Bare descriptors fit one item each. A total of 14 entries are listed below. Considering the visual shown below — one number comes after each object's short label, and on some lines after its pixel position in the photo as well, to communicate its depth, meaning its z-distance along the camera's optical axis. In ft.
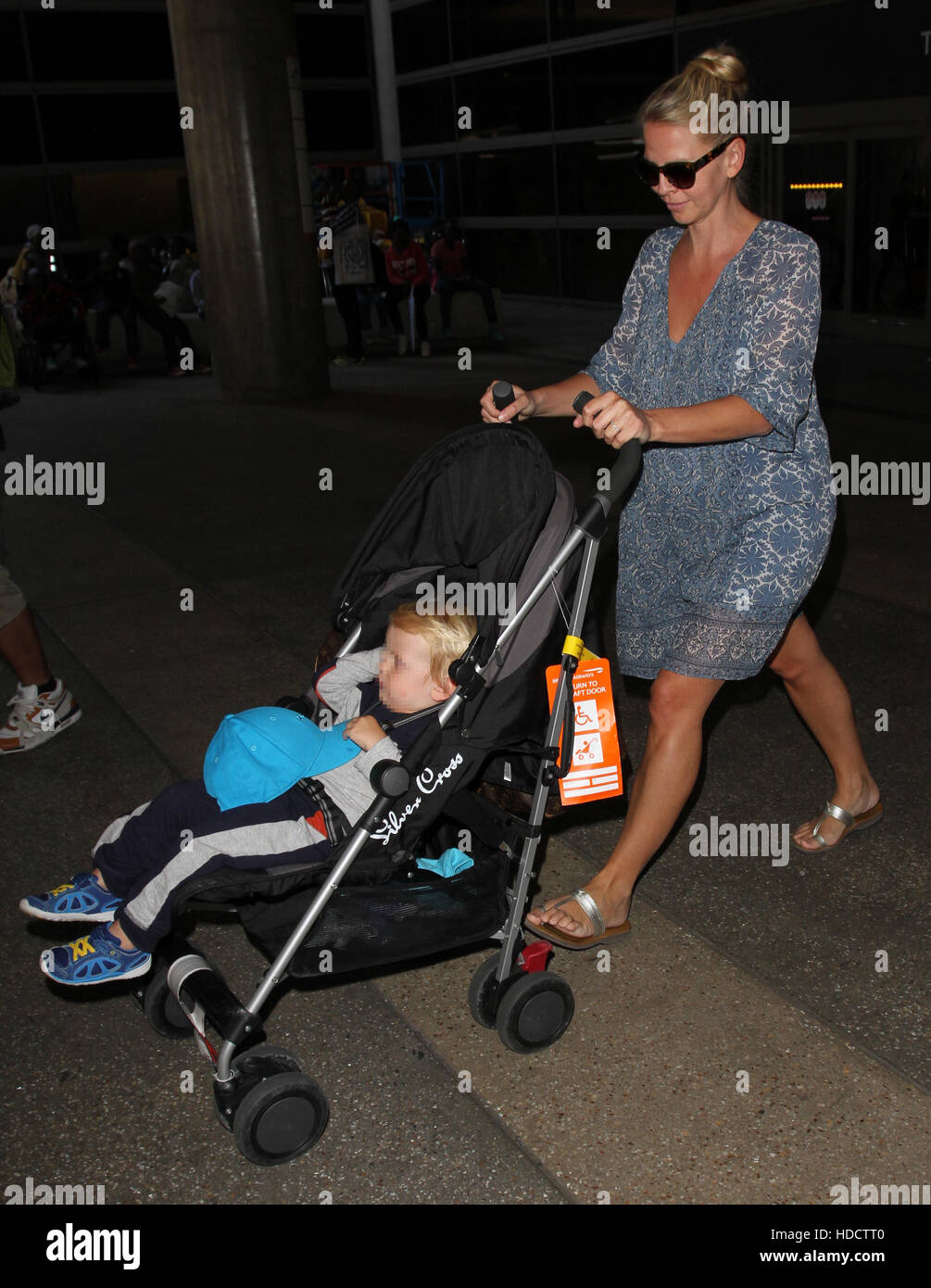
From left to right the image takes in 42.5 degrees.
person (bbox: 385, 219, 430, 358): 48.24
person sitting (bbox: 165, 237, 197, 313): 52.80
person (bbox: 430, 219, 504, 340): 50.65
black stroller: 8.43
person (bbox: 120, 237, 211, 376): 49.24
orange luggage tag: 9.55
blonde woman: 9.14
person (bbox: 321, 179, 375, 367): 47.50
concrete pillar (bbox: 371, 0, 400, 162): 73.72
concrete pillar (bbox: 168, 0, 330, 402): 37.83
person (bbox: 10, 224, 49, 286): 46.55
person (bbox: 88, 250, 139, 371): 50.55
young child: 8.77
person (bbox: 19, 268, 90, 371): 45.68
